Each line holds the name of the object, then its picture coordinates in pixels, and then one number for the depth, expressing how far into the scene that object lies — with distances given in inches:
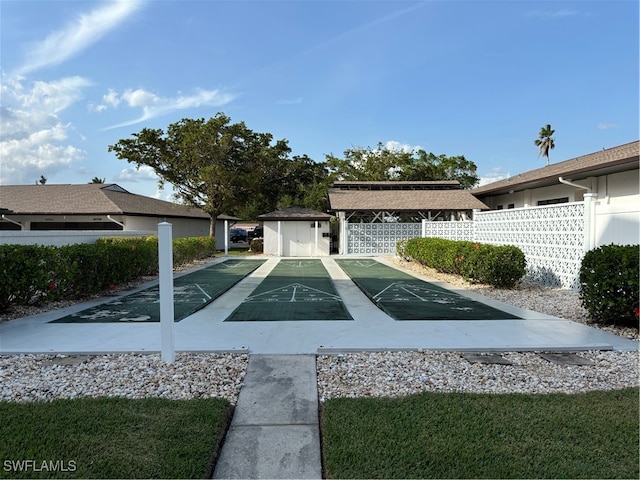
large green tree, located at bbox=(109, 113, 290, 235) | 965.2
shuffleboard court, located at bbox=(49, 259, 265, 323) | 286.0
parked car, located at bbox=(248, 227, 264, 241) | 1629.9
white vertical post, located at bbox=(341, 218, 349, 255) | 920.9
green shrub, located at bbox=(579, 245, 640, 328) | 238.7
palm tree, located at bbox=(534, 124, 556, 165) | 1897.1
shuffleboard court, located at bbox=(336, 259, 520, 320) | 291.7
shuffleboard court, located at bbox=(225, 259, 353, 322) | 289.4
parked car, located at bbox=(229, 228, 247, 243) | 1702.1
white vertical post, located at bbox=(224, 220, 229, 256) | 957.9
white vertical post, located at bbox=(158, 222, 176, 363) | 185.6
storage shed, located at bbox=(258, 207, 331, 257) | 936.3
